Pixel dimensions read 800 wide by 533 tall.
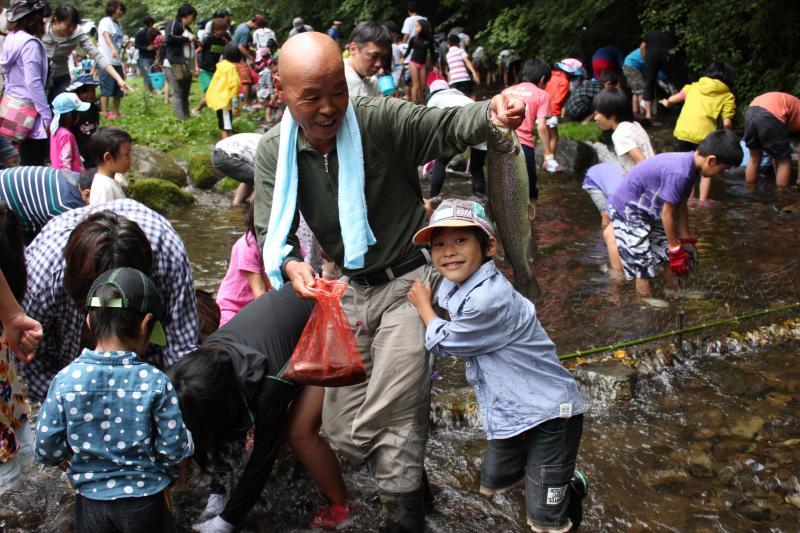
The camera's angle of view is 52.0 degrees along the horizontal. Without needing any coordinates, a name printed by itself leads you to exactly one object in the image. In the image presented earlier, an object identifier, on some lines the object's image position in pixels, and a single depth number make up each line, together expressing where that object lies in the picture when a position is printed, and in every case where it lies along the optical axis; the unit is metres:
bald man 3.26
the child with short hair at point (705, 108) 10.68
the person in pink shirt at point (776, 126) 10.47
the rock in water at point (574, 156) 12.54
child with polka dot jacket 2.97
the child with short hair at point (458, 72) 12.40
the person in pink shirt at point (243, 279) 5.04
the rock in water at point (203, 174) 12.37
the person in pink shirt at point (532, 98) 9.56
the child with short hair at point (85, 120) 7.14
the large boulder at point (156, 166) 12.41
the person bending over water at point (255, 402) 3.40
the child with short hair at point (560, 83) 13.70
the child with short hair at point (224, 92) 13.85
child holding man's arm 3.34
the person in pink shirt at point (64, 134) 6.92
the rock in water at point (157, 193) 11.02
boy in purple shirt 6.19
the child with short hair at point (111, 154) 5.35
